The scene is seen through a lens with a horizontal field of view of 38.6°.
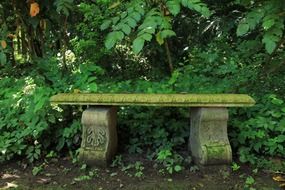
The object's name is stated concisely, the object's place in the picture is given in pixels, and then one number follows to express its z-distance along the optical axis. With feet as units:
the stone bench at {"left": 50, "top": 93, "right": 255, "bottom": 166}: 10.89
